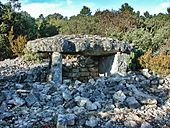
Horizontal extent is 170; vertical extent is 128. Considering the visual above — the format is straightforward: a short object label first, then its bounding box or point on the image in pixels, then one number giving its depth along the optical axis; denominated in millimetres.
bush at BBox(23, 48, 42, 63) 7024
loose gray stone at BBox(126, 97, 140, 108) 4025
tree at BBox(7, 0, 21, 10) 9496
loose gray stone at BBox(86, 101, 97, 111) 3857
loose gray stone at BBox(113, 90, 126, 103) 4085
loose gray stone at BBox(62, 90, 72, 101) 4072
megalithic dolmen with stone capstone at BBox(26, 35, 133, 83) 6107
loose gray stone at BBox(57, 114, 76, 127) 3388
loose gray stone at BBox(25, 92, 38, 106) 4014
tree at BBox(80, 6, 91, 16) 16025
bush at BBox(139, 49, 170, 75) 5867
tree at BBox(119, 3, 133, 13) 13200
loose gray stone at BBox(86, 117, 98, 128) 3470
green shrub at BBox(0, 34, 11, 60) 8155
